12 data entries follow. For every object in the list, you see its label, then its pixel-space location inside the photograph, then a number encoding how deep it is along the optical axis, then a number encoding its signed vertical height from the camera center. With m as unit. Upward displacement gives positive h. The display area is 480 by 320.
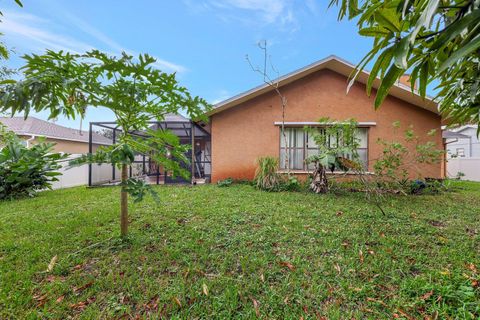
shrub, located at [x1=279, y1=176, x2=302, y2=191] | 6.83 -0.77
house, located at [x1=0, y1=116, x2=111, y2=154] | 12.20 +1.59
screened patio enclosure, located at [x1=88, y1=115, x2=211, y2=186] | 8.44 -0.30
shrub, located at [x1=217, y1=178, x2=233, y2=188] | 7.53 -0.80
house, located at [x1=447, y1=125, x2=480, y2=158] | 15.97 +1.32
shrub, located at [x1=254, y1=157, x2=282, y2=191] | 6.88 -0.50
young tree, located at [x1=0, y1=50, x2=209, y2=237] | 1.76 +0.65
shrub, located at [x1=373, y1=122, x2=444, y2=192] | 5.67 +0.04
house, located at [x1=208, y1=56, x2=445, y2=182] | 7.67 +1.63
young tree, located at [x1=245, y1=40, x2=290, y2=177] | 7.39 +3.16
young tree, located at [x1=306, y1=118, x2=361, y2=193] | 4.53 +0.27
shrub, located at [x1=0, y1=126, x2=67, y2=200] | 5.51 -0.47
